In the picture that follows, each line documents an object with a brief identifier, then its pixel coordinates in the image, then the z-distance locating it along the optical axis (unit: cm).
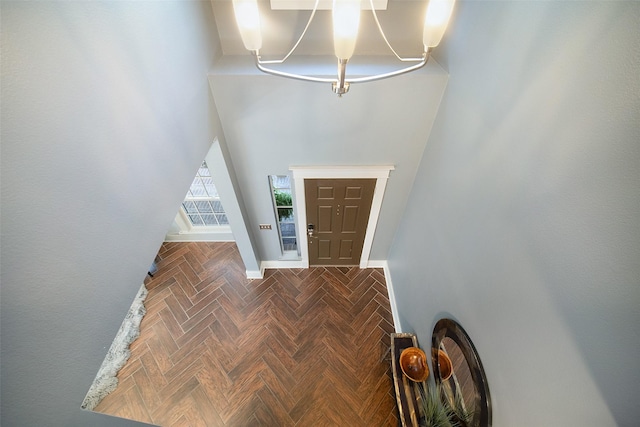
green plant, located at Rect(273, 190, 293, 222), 372
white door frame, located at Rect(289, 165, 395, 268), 315
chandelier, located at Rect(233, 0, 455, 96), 93
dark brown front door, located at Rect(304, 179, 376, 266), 340
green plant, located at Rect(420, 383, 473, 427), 205
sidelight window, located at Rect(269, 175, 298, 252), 357
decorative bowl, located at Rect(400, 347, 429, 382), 270
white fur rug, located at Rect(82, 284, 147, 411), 325
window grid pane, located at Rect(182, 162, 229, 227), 452
